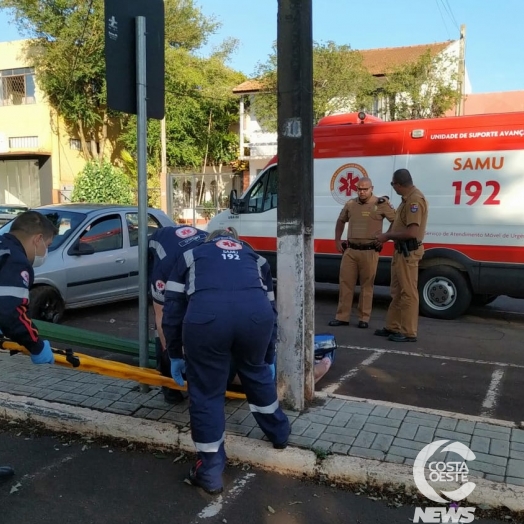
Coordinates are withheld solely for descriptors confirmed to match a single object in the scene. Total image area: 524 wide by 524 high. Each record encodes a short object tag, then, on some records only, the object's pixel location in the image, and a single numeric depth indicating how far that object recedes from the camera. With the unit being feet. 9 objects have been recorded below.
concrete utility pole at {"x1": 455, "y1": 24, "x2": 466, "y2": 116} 79.30
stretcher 13.29
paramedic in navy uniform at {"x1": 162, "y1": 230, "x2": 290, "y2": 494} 10.19
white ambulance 24.14
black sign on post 13.67
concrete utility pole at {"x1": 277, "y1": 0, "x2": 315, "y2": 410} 13.00
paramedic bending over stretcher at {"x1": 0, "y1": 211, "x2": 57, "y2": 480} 10.16
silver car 22.89
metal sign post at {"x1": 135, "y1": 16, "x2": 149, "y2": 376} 13.91
